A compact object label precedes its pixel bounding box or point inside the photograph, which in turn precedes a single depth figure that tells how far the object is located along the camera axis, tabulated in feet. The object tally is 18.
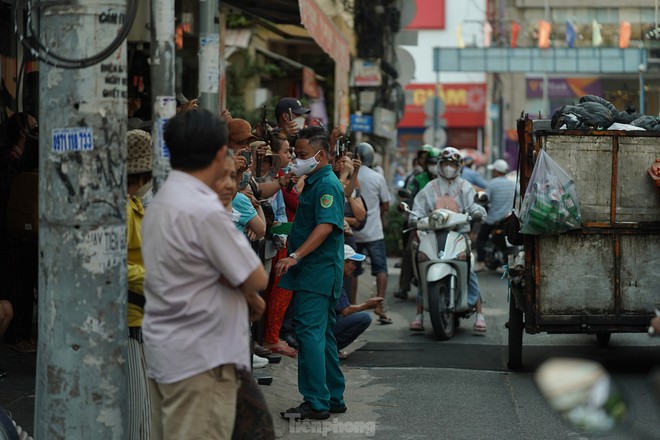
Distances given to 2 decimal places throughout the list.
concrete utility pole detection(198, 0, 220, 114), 45.01
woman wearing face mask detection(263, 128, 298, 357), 62.49
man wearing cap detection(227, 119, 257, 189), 49.19
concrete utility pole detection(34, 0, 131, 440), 31.32
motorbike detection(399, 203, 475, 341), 74.02
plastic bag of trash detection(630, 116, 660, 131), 61.57
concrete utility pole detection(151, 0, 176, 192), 35.35
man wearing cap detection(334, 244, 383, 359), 60.59
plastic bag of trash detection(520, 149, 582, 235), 57.41
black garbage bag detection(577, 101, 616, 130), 61.46
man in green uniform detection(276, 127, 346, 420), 49.47
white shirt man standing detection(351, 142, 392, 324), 86.48
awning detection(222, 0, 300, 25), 85.30
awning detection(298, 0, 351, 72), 77.73
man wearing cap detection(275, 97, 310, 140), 64.69
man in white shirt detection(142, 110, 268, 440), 28.04
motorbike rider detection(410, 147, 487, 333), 79.87
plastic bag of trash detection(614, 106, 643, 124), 63.57
